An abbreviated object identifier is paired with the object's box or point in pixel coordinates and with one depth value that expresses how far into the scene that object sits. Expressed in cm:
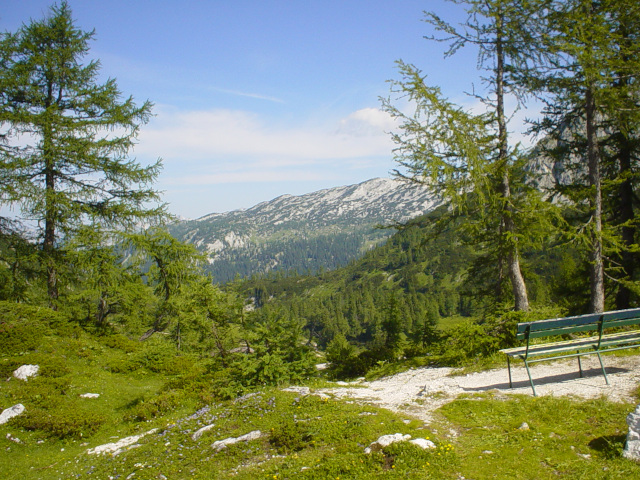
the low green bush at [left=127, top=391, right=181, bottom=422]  1019
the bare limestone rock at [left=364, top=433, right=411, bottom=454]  554
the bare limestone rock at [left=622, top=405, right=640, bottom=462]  456
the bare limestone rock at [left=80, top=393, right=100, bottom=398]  1146
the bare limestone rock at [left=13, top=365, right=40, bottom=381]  1162
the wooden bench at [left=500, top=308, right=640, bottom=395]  734
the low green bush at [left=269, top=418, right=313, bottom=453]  613
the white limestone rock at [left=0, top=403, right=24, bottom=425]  949
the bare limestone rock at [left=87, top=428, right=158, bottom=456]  784
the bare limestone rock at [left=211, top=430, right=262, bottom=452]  659
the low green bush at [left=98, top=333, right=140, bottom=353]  1661
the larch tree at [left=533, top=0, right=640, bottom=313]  1094
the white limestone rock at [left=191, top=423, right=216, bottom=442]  718
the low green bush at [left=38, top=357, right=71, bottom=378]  1212
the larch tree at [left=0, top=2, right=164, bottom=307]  1530
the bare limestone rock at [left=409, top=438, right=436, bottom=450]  538
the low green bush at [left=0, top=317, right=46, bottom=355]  1283
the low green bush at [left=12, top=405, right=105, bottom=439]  932
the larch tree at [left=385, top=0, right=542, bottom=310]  1067
